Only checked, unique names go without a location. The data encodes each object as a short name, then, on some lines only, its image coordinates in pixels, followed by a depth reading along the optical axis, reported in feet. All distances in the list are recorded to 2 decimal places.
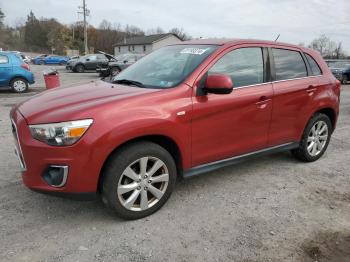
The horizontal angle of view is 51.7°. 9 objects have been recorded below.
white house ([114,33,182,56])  207.10
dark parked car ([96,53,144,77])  63.93
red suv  10.28
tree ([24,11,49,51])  277.03
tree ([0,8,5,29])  262.67
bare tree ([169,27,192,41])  260.09
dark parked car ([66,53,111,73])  90.79
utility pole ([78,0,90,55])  169.33
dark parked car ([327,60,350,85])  68.80
